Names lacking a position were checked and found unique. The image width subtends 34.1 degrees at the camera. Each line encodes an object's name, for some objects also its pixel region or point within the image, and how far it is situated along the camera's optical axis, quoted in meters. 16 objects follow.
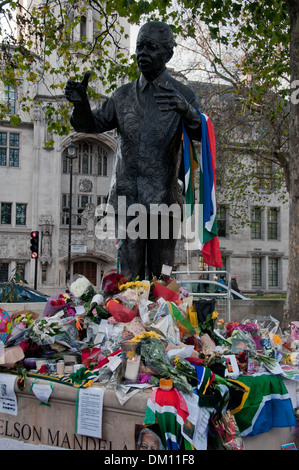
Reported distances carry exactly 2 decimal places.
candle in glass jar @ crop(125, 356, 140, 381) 3.01
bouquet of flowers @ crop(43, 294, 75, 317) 4.21
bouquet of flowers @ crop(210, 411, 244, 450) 2.87
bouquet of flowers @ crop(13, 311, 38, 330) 3.79
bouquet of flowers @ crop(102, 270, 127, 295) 4.04
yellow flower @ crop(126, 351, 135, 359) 3.06
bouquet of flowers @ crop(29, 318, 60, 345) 3.69
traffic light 16.92
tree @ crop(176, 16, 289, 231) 16.33
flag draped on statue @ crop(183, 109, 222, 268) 3.95
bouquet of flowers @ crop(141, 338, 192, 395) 2.84
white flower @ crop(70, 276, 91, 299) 4.38
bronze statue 4.02
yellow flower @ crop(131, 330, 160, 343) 3.18
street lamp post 22.77
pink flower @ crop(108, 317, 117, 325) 3.60
